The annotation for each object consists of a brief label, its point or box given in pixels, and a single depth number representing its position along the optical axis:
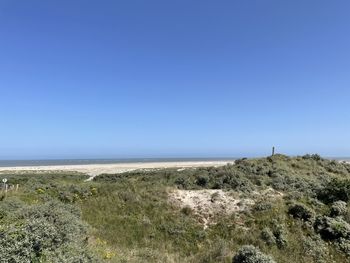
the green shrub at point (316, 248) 10.76
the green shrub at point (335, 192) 15.43
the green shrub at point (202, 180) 18.81
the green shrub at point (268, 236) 11.81
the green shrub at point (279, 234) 11.76
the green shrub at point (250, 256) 8.84
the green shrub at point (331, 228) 11.99
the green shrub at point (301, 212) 13.43
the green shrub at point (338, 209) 13.63
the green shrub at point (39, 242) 5.83
